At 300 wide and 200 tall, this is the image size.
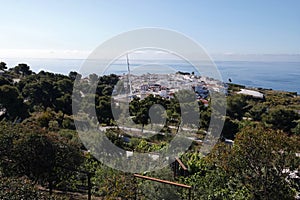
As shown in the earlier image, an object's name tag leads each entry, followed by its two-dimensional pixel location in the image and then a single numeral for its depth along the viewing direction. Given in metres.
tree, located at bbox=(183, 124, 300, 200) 3.38
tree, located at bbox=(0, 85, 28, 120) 10.53
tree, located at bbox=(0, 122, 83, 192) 3.82
